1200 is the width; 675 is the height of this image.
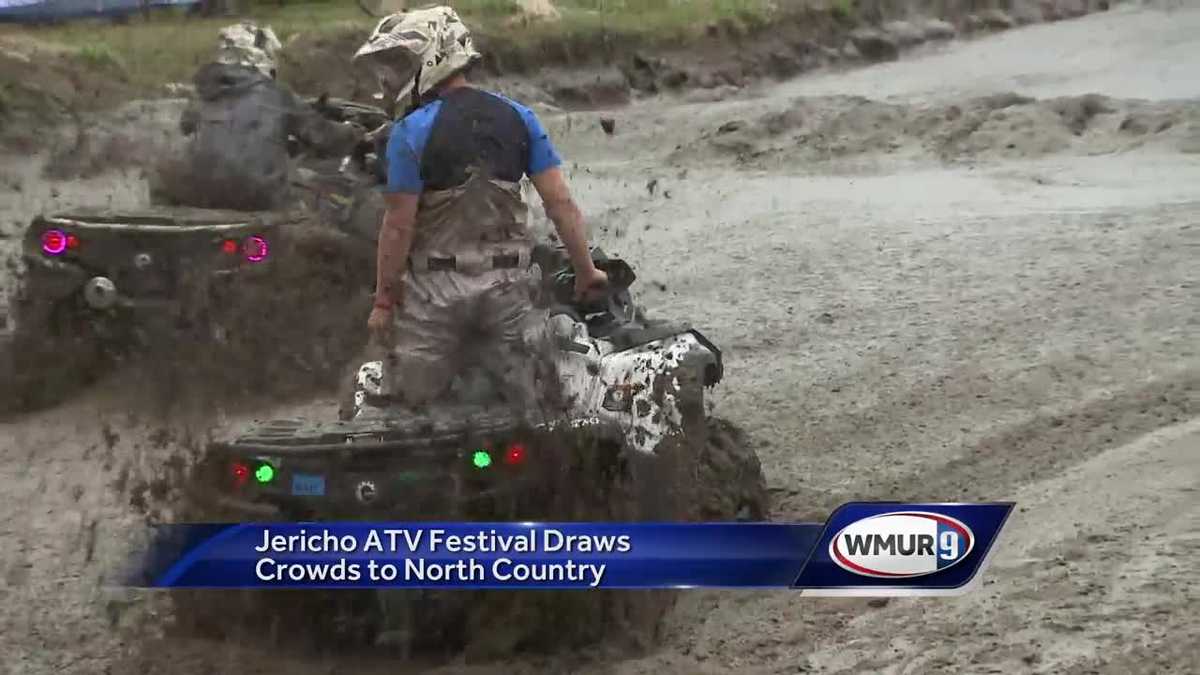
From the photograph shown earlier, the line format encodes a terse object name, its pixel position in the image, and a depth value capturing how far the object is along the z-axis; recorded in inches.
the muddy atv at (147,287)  488.1
